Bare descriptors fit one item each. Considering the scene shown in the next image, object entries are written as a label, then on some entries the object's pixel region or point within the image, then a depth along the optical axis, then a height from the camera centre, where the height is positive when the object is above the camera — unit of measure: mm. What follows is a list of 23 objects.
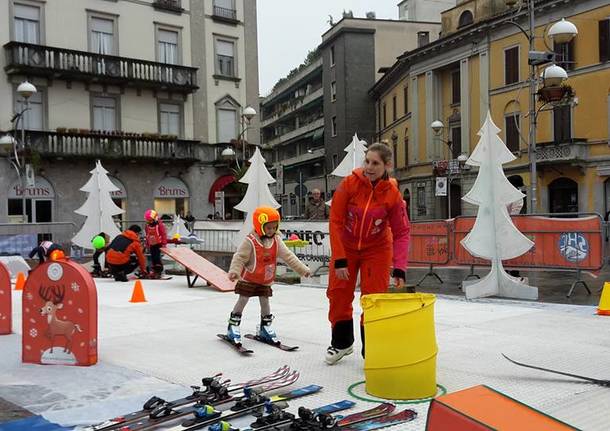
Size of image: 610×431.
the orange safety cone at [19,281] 13483 -1306
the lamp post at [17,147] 21219 +3039
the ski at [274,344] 6547 -1364
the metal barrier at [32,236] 18609 -504
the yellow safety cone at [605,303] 8367 -1257
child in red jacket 15281 -537
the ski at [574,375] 4949 -1341
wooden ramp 12398 -1076
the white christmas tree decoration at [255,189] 15578 +607
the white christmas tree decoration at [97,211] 19828 +215
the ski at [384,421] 3992 -1338
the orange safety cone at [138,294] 10836 -1302
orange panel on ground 2395 -785
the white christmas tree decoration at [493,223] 10305 -223
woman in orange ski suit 5531 -165
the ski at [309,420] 3873 -1278
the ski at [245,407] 4136 -1315
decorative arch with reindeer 5797 -873
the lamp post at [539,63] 13969 +3406
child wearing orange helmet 6684 -526
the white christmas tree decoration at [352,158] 15914 +1334
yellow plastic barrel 4688 -992
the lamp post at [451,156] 28600 +3482
